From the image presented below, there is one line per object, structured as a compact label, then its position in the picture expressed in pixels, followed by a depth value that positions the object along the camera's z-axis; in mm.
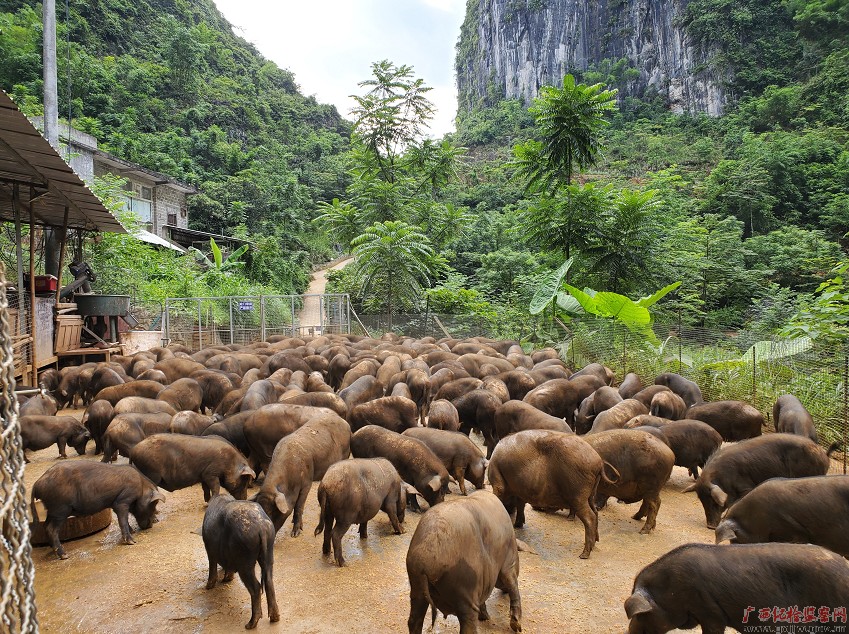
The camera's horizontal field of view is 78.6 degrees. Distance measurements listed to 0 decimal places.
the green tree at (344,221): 23656
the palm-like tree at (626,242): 14352
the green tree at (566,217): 14531
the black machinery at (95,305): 12484
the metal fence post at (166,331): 16317
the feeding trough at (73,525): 4777
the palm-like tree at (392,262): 19359
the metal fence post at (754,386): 8102
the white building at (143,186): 24750
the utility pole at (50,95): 12820
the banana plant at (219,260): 26469
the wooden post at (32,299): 9305
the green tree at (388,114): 24250
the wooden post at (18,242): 8883
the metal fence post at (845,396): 6166
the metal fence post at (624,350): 11281
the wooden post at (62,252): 11342
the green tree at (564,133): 14539
